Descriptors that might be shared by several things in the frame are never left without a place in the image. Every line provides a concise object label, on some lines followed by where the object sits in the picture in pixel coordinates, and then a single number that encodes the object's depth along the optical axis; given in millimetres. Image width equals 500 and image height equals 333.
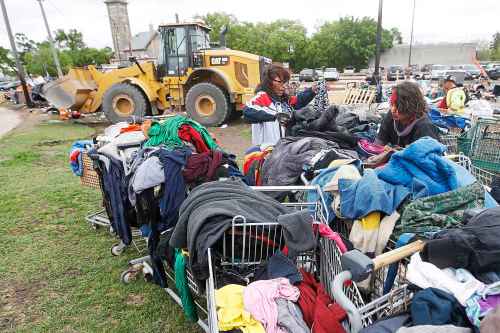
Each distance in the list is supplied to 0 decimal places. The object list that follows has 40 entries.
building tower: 47219
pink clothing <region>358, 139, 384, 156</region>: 2953
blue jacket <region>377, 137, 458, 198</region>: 1809
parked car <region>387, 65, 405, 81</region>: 25541
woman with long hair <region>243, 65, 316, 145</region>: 3723
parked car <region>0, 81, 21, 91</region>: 30728
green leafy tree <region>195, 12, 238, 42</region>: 46875
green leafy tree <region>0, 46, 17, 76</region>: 48197
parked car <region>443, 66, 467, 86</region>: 16205
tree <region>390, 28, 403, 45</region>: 57300
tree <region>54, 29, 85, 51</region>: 50688
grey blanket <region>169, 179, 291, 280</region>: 1679
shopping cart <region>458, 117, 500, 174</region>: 3819
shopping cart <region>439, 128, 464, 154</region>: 4012
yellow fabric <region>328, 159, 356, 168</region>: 2316
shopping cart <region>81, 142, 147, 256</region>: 2971
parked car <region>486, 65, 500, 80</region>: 28506
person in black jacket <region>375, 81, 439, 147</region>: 2770
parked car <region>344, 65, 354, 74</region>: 43425
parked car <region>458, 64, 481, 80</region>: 25584
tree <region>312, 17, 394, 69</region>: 45469
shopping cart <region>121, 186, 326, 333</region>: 1746
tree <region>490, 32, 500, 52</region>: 54188
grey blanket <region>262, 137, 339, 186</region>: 2580
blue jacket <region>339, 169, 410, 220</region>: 1729
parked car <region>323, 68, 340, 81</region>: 25397
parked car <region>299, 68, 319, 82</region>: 30875
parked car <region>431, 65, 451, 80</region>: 23016
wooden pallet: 9978
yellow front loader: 9609
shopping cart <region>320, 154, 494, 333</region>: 1102
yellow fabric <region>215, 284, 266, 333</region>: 1412
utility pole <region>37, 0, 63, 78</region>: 22683
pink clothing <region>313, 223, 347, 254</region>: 1601
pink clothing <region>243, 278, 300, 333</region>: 1409
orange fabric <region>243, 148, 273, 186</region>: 2889
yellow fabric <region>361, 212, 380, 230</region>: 1755
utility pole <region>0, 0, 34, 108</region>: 15331
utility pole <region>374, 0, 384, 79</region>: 10784
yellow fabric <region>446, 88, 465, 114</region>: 5577
